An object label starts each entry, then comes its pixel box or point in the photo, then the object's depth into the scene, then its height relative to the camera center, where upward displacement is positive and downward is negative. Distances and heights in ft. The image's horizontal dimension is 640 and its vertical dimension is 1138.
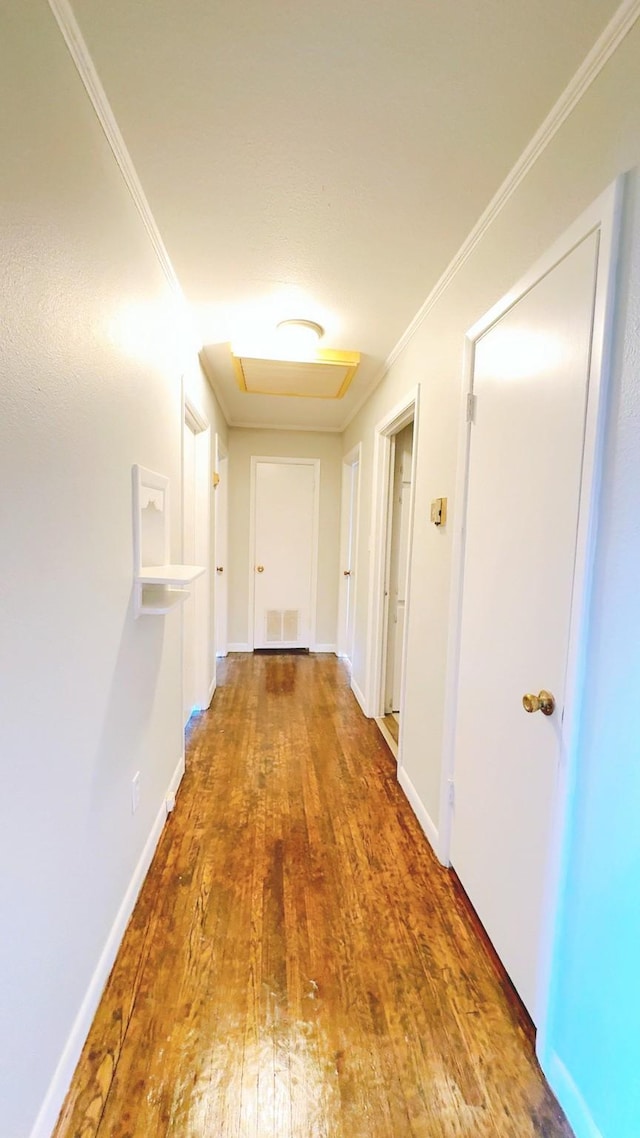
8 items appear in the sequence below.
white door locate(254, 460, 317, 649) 14.40 -0.89
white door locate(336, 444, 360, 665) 13.16 -0.86
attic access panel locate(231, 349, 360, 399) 8.29 +3.15
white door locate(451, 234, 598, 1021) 3.40 -0.52
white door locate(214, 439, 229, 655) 13.05 -1.02
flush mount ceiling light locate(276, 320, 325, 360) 7.31 +3.36
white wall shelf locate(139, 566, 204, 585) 4.81 -0.59
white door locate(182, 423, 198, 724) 8.55 -0.53
